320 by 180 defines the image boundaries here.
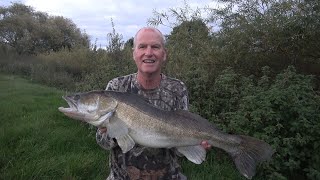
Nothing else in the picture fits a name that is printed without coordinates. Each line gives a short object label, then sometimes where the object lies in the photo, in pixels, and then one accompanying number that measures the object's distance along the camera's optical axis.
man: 2.21
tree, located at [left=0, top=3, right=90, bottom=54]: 22.15
